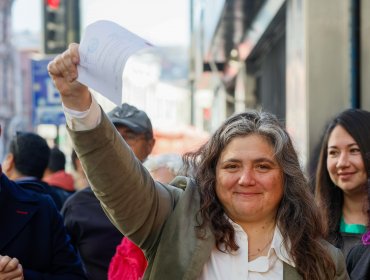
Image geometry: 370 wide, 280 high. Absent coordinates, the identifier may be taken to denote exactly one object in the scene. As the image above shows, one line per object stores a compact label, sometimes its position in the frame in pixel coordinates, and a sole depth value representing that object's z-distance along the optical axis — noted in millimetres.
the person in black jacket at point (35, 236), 3316
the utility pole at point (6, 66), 43453
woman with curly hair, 2652
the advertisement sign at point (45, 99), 10414
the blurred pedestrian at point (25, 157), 4887
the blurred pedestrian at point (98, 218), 4402
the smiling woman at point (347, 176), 3955
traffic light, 10094
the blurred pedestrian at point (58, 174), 6988
